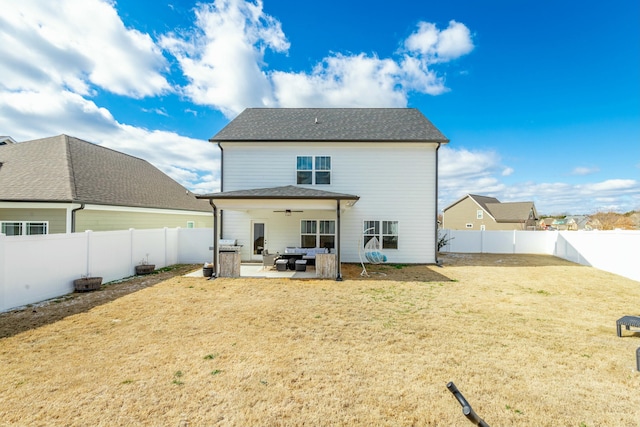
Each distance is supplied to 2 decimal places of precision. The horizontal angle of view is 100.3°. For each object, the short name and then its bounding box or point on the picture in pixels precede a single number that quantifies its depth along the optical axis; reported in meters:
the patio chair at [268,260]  11.65
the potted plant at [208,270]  10.71
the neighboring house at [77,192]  11.05
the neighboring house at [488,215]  39.49
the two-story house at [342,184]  13.79
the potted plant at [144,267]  11.07
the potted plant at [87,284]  8.30
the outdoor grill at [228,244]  13.15
